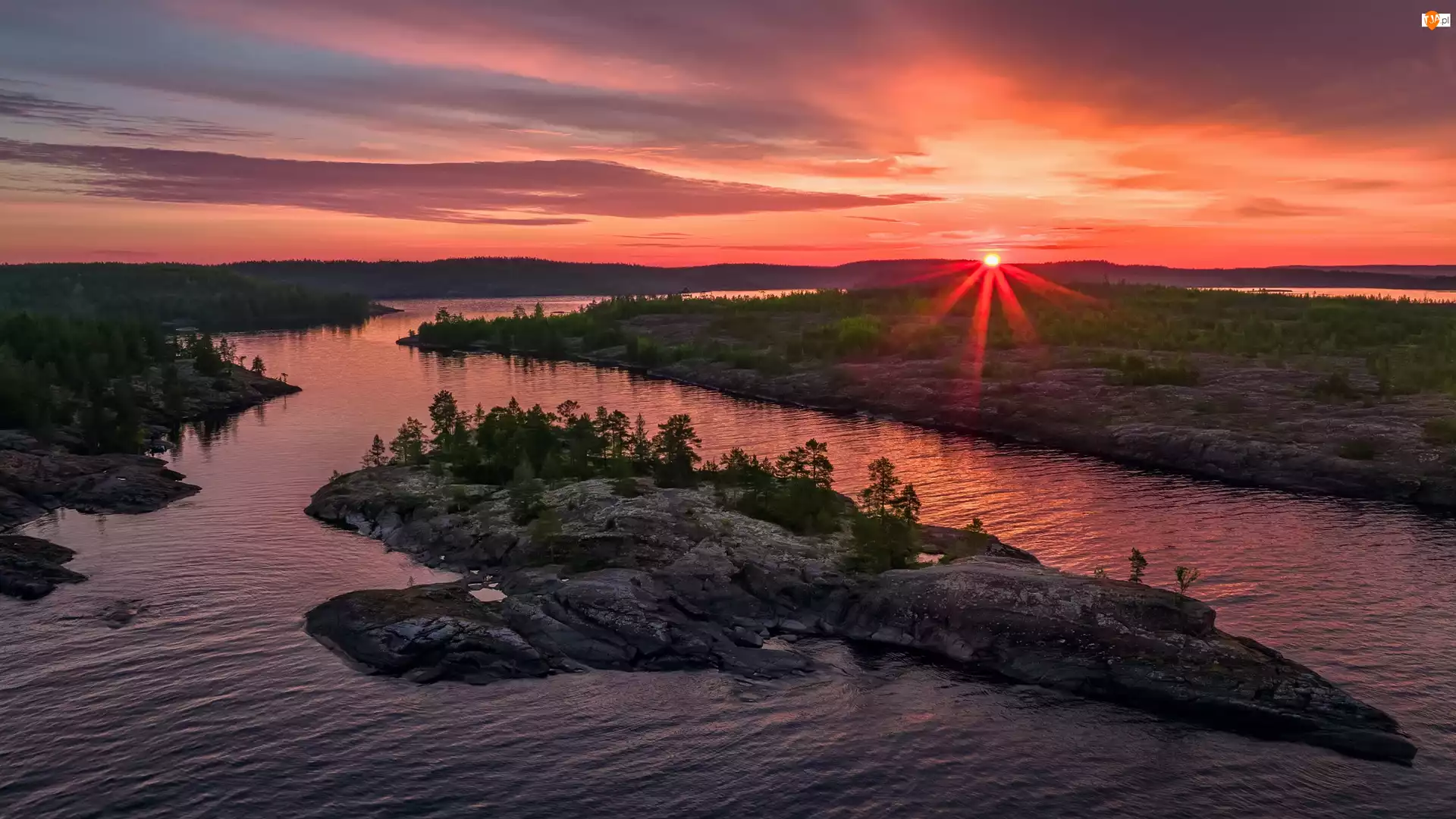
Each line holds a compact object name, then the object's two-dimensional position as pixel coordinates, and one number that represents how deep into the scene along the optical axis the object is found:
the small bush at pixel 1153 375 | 157.88
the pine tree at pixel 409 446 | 102.38
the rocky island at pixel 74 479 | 92.88
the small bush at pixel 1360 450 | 109.75
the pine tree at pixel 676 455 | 89.00
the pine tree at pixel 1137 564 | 63.52
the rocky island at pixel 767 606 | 53.12
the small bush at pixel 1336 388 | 139.88
